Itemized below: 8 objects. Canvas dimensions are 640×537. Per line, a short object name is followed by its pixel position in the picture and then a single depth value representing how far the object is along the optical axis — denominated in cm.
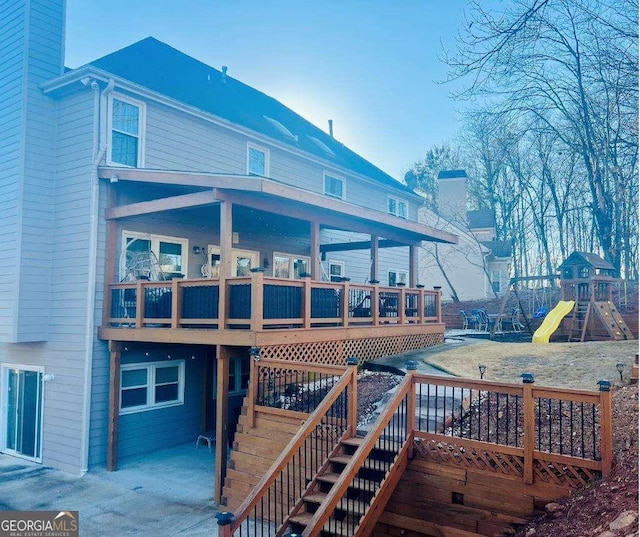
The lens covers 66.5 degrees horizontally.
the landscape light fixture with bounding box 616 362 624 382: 732
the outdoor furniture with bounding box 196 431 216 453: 1097
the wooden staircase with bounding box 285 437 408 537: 535
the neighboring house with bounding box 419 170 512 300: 2720
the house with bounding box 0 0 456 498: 870
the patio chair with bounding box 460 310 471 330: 2163
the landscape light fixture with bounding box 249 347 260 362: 761
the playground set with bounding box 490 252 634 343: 1446
